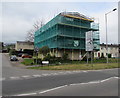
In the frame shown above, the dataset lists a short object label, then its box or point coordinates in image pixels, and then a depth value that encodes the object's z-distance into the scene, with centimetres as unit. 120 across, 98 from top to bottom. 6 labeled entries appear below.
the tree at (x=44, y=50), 2911
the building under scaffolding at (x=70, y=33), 3238
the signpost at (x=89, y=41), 2100
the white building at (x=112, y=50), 5683
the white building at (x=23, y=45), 7362
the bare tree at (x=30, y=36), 5956
